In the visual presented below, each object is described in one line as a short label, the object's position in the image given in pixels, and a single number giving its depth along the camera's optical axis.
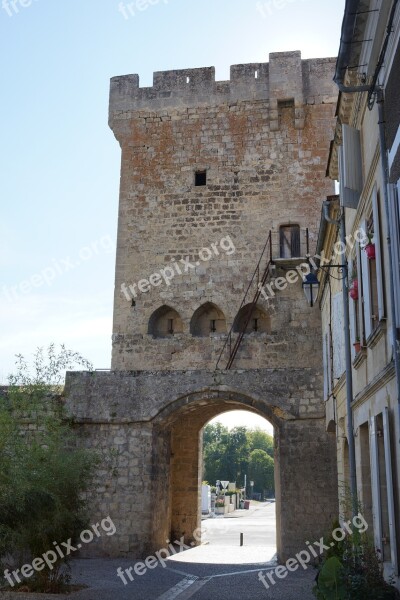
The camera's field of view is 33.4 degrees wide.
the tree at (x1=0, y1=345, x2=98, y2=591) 8.45
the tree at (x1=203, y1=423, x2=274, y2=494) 62.84
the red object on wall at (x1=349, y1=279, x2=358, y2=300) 8.48
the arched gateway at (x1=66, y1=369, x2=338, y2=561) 12.62
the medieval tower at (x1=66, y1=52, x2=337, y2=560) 17.31
